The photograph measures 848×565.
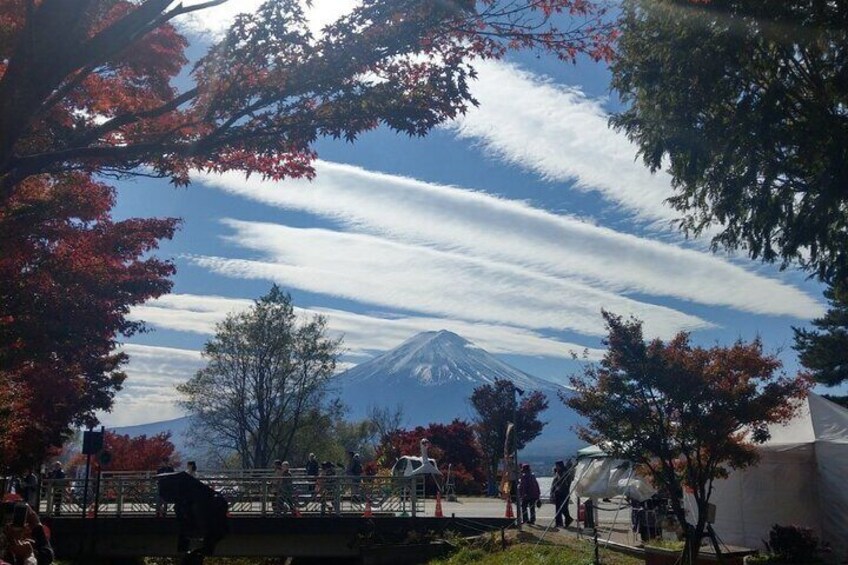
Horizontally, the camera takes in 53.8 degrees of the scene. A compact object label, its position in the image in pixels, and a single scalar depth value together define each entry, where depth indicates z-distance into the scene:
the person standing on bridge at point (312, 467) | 25.42
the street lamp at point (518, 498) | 19.12
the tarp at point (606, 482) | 19.17
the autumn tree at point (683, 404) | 13.53
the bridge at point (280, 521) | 20.53
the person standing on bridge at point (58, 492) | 22.22
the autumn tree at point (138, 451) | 41.03
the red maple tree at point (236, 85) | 5.61
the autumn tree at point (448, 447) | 41.31
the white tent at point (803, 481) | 15.64
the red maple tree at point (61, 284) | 9.89
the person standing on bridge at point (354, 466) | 24.47
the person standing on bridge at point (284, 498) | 21.52
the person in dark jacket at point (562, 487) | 21.03
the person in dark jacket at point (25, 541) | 10.34
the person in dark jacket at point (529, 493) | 21.36
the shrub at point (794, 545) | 13.85
